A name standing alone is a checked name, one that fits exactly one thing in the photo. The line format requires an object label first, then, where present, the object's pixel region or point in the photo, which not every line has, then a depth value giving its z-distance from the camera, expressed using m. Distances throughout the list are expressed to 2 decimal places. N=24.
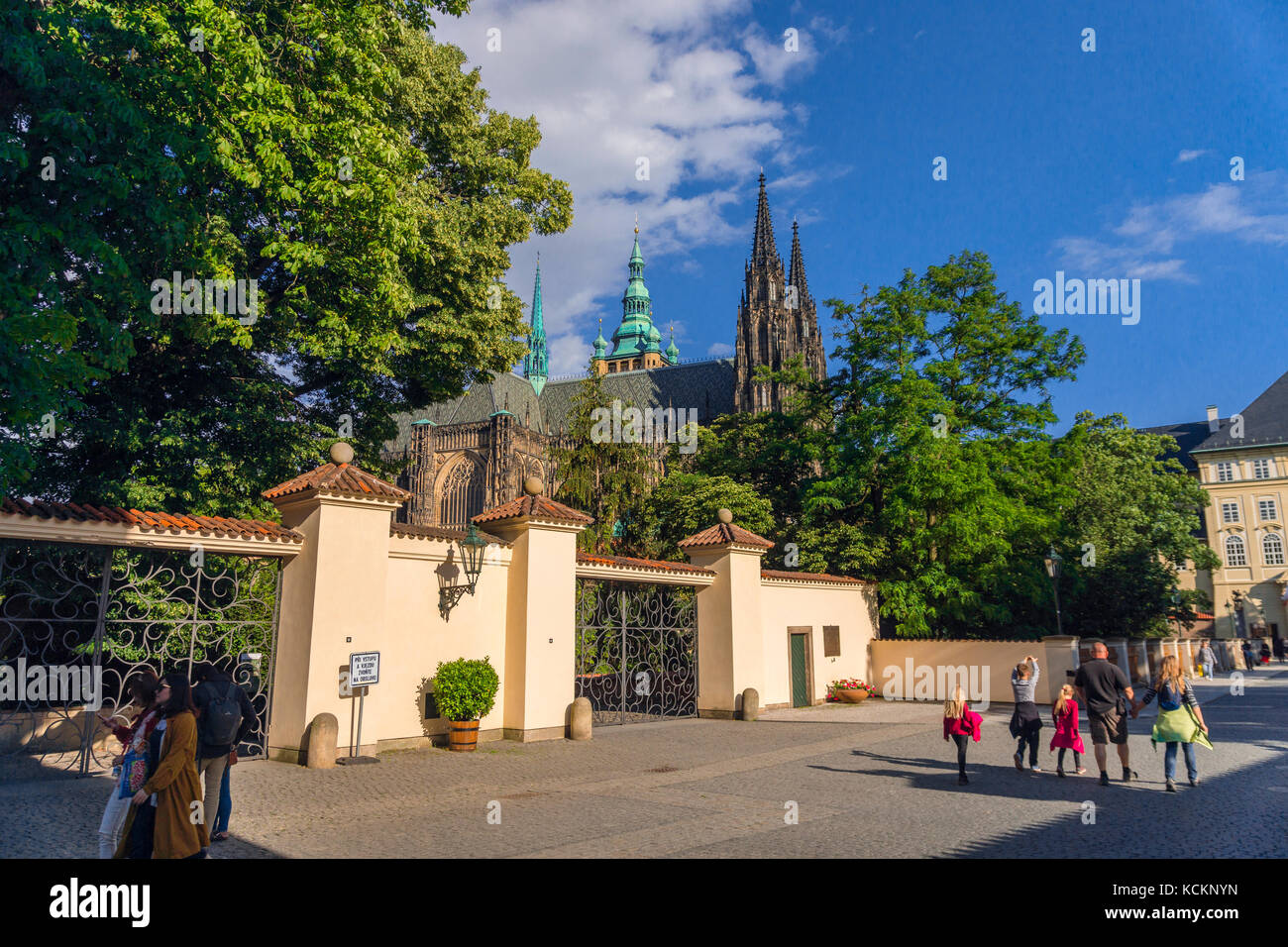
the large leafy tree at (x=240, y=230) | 9.52
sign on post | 11.11
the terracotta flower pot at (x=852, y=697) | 21.88
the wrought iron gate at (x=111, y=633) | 10.51
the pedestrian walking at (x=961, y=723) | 9.95
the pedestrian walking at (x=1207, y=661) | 32.96
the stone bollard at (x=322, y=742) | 10.59
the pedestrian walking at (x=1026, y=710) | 10.72
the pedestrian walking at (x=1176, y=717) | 9.32
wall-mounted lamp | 13.49
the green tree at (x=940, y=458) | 22.06
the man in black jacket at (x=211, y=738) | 6.32
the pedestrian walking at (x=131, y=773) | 5.11
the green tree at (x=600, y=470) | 30.16
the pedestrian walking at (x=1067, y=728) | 10.38
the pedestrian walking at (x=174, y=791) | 5.00
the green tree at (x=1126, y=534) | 26.88
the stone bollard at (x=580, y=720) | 14.20
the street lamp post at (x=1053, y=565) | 20.19
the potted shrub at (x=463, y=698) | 12.68
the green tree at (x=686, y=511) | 26.52
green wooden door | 20.92
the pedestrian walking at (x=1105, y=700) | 9.85
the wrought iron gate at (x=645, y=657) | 17.59
